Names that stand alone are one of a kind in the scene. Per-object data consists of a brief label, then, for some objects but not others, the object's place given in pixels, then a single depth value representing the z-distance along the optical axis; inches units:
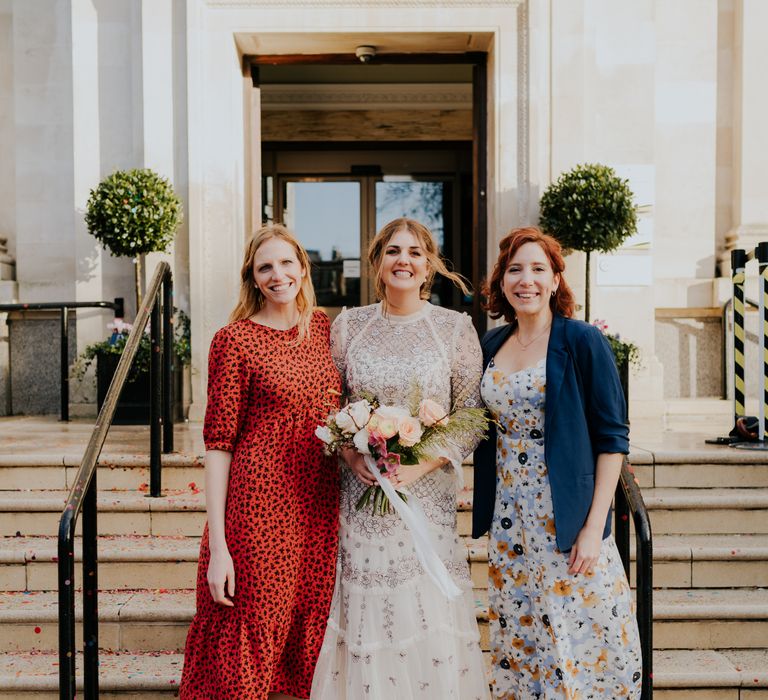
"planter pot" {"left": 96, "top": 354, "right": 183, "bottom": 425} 250.5
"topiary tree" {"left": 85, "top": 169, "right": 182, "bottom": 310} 243.9
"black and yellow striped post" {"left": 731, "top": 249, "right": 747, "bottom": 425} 207.2
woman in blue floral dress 99.3
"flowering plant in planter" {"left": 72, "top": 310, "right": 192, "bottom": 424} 248.1
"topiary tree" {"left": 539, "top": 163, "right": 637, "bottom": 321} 237.8
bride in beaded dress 101.2
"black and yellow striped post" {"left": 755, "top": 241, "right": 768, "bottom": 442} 193.2
